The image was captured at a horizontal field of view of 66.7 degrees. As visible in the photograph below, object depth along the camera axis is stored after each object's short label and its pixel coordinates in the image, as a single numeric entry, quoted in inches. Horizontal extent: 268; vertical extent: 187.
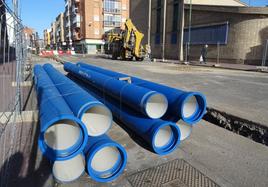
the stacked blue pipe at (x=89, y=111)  111.7
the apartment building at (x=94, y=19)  2144.4
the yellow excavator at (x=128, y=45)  856.9
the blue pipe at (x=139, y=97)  129.6
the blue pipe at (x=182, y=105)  131.5
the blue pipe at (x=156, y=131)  126.8
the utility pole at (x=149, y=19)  1370.9
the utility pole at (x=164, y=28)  1222.4
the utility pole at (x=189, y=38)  982.8
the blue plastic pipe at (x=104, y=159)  104.1
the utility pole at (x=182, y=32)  1083.9
